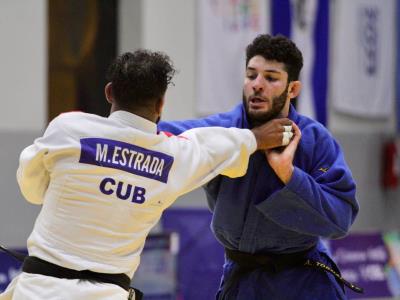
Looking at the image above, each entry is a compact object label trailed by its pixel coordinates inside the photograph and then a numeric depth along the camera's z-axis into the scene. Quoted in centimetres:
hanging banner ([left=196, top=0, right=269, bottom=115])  1844
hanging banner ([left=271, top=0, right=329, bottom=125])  1992
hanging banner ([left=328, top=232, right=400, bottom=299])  1617
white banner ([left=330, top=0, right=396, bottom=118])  2203
